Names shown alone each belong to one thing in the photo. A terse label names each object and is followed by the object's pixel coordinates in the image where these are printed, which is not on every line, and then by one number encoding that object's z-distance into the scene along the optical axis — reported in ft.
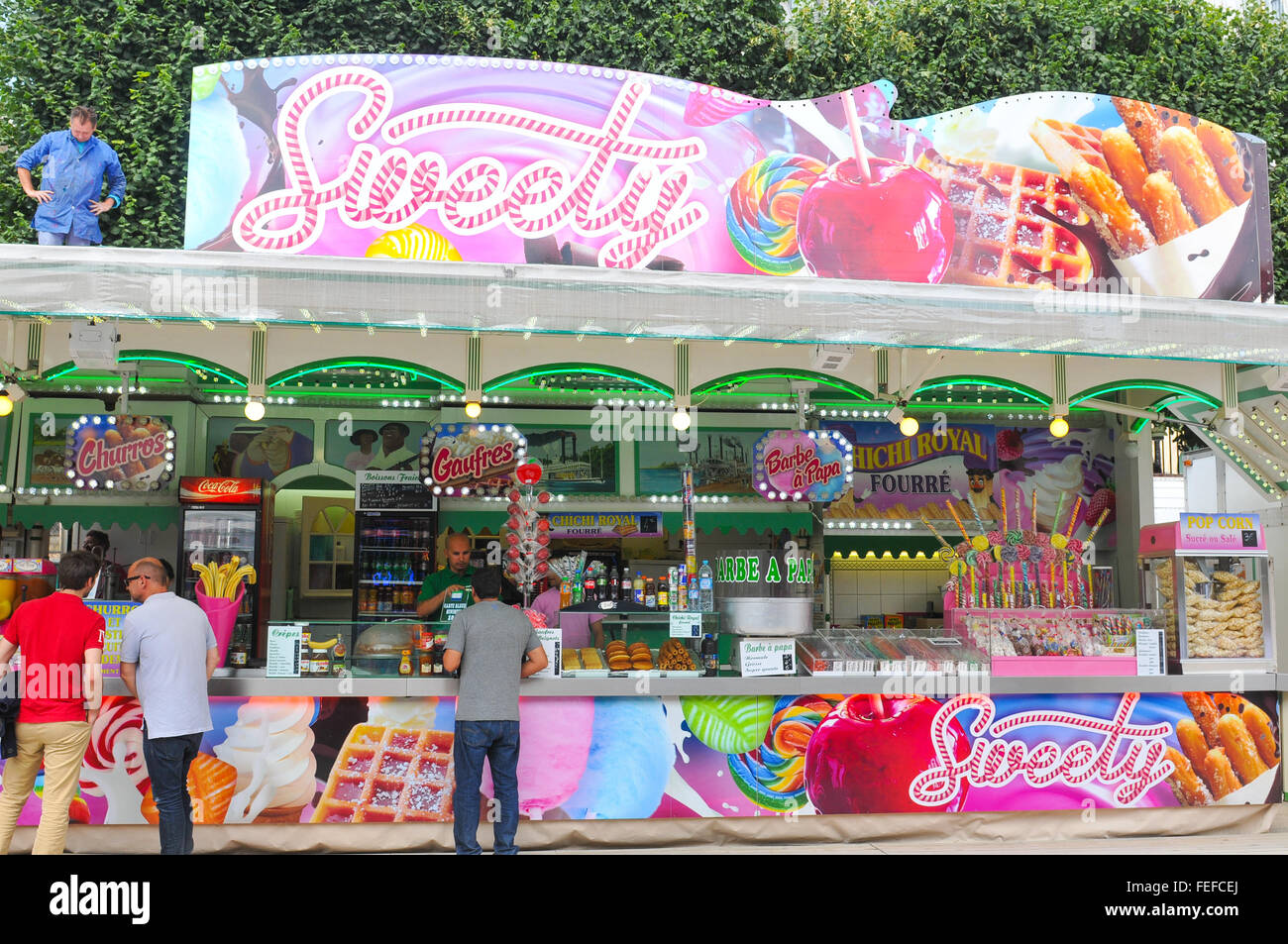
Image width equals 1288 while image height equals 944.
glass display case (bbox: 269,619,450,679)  18.62
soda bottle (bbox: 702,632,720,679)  19.36
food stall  18.04
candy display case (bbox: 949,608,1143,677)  19.90
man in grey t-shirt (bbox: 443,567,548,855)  16.53
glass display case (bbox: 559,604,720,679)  19.04
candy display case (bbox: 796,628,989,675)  19.54
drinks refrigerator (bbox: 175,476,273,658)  29.07
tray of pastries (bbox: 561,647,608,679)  19.04
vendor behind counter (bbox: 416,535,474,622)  23.80
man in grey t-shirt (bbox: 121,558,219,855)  15.61
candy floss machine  19.53
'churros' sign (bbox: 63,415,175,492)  23.85
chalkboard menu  30.14
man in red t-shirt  15.30
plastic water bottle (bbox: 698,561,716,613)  19.98
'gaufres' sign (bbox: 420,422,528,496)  24.86
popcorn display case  20.45
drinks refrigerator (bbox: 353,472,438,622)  30.07
